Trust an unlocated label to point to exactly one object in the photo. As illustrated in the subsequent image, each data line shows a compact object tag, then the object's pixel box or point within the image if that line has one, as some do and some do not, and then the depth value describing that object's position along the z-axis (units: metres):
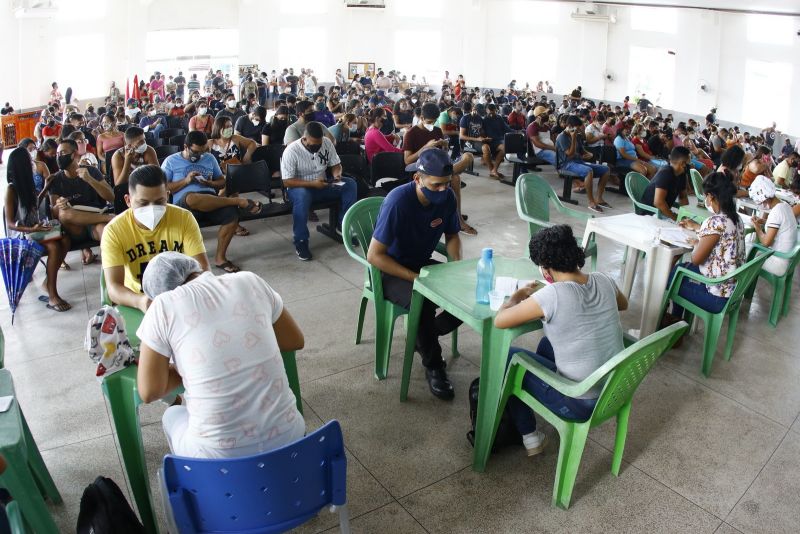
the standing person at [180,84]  21.26
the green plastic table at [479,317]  2.86
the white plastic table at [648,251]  4.20
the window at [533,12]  24.30
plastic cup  2.96
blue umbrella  4.51
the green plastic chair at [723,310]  3.88
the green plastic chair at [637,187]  6.07
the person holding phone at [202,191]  5.54
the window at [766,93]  18.16
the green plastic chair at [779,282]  4.70
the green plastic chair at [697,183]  6.52
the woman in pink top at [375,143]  7.41
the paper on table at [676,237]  4.23
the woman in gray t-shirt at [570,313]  2.62
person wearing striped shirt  5.90
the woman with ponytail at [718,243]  4.02
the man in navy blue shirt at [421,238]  3.46
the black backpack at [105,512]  2.11
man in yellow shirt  3.24
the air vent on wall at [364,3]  24.23
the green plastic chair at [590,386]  2.48
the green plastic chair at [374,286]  3.66
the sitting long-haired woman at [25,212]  4.66
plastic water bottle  3.10
